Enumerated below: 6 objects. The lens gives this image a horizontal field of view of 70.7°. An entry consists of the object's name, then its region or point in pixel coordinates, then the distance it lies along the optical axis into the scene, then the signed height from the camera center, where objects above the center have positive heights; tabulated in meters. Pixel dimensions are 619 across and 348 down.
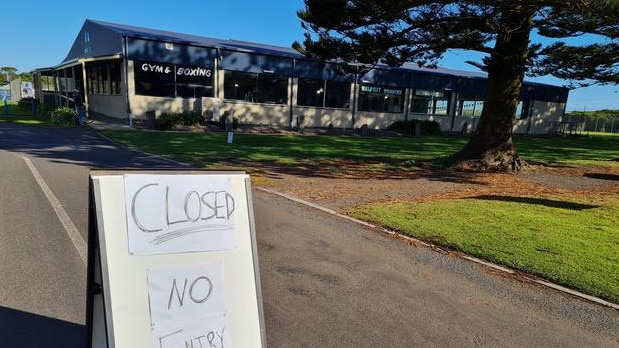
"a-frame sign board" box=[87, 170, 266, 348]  2.24 -0.91
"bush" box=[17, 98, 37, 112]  32.91 -1.44
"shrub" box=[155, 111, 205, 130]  21.91 -1.31
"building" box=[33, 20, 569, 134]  23.36 +0.83
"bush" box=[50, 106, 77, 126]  21.22 -1.38
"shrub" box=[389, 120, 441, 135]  30.31 -1.45
